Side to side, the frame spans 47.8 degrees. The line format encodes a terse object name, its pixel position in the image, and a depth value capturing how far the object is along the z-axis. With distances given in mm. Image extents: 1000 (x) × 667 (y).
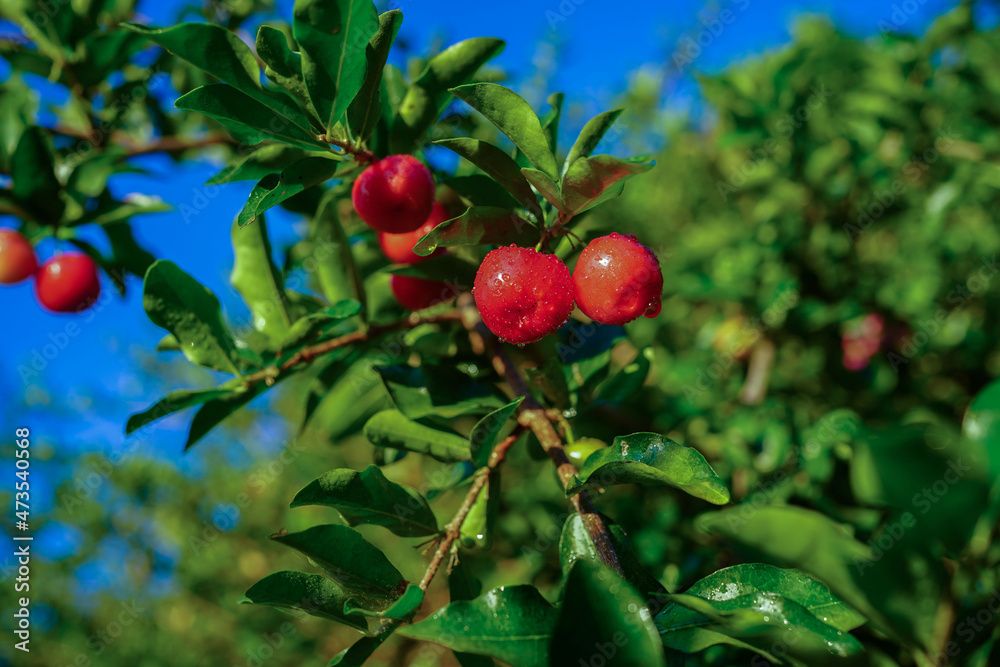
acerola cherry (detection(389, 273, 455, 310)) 314
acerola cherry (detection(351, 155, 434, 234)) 266
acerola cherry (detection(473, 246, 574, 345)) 243
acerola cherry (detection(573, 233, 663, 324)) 242
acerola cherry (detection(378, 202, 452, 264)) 294
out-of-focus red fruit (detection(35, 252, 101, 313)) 349
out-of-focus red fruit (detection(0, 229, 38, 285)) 340
